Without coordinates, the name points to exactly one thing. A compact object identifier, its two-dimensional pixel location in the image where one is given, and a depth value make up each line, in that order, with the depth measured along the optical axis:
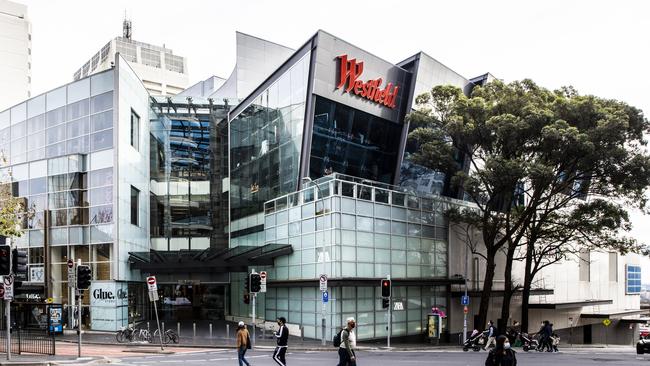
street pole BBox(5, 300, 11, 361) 23.47
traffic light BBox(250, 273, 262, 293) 35.06
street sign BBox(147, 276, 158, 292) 32.50
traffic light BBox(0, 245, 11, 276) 23.56
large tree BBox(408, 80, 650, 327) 39.00
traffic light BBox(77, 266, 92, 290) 27.69
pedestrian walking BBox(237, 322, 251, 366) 21.42
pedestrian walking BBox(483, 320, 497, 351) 35.38
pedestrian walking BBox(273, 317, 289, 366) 21.30
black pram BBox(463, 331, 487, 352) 36.72
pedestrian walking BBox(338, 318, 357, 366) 17.98
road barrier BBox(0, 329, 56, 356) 28.75
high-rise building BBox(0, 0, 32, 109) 127.00
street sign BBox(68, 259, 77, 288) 29.25
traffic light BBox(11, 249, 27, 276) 24.45
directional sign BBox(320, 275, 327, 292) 36.94
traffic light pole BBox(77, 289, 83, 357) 27.26
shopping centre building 42.78
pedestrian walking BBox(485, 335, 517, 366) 14.25
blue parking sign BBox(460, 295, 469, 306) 43.06
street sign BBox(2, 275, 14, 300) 24.65
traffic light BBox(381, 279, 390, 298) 36.59
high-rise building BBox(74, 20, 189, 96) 163.88
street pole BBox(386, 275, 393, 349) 43.12
